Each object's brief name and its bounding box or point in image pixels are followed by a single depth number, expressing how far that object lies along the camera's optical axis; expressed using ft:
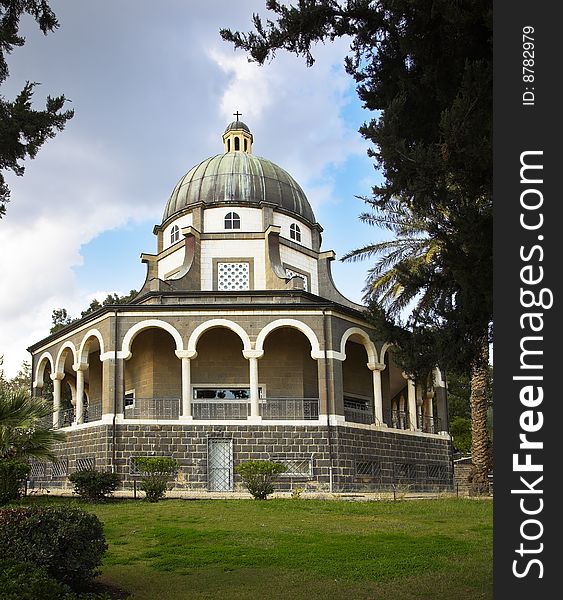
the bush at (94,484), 67.71
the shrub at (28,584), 25.50
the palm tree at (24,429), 58.90
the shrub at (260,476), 68.95
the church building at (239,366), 83.15
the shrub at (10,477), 60.95
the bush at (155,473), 67.62
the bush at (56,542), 29.55
